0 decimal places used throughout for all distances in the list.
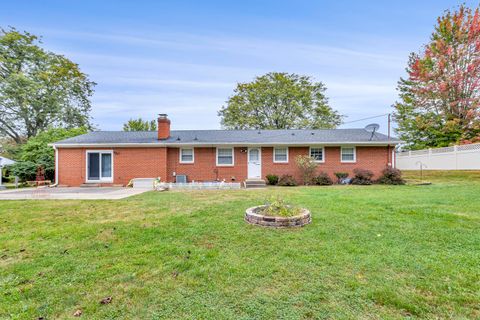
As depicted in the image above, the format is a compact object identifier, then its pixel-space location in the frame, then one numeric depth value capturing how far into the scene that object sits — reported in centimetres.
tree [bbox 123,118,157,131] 3488
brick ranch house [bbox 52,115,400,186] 1365
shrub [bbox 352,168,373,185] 1297
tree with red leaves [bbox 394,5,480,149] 1742
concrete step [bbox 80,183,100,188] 1337
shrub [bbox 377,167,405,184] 1274
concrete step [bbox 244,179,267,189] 1265
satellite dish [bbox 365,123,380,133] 1466
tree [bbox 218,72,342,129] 2755
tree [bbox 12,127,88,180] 1511
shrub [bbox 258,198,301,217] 479
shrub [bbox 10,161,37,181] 1499
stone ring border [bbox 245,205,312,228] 451
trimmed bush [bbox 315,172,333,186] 1330
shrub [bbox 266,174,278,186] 1365
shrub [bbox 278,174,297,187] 1321
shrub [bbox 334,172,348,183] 1380
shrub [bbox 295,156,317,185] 1342
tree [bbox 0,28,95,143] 2098
